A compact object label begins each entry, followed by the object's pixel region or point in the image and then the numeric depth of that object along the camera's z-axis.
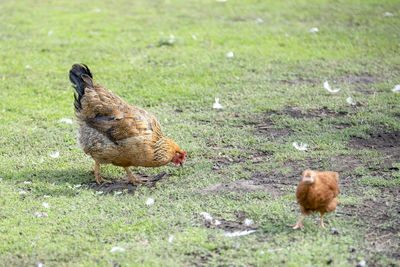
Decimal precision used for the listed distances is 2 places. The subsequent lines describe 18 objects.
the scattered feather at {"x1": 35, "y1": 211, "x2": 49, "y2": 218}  10.28
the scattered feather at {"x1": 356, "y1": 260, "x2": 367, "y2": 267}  8.30
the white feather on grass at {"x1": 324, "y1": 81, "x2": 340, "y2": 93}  16.99
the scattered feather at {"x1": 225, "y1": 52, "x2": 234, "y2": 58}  19.73
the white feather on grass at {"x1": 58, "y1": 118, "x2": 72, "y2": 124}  15.12
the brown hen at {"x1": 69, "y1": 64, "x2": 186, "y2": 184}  11.49
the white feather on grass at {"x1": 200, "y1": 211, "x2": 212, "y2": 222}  10.04
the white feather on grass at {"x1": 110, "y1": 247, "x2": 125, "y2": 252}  8.95
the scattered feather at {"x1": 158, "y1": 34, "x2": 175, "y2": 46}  20.91
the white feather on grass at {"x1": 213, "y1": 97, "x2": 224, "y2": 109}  16.06
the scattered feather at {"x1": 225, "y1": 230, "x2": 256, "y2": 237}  9.38
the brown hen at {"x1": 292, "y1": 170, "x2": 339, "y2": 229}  9.05
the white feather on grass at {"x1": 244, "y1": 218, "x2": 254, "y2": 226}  9.82
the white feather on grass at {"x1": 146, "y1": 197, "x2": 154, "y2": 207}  10.72
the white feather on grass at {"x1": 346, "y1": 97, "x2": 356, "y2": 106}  15.95
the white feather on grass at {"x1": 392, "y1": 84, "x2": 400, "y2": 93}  16.81
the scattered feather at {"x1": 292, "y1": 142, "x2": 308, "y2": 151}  13.18
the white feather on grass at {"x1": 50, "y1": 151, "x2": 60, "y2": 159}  13.08
